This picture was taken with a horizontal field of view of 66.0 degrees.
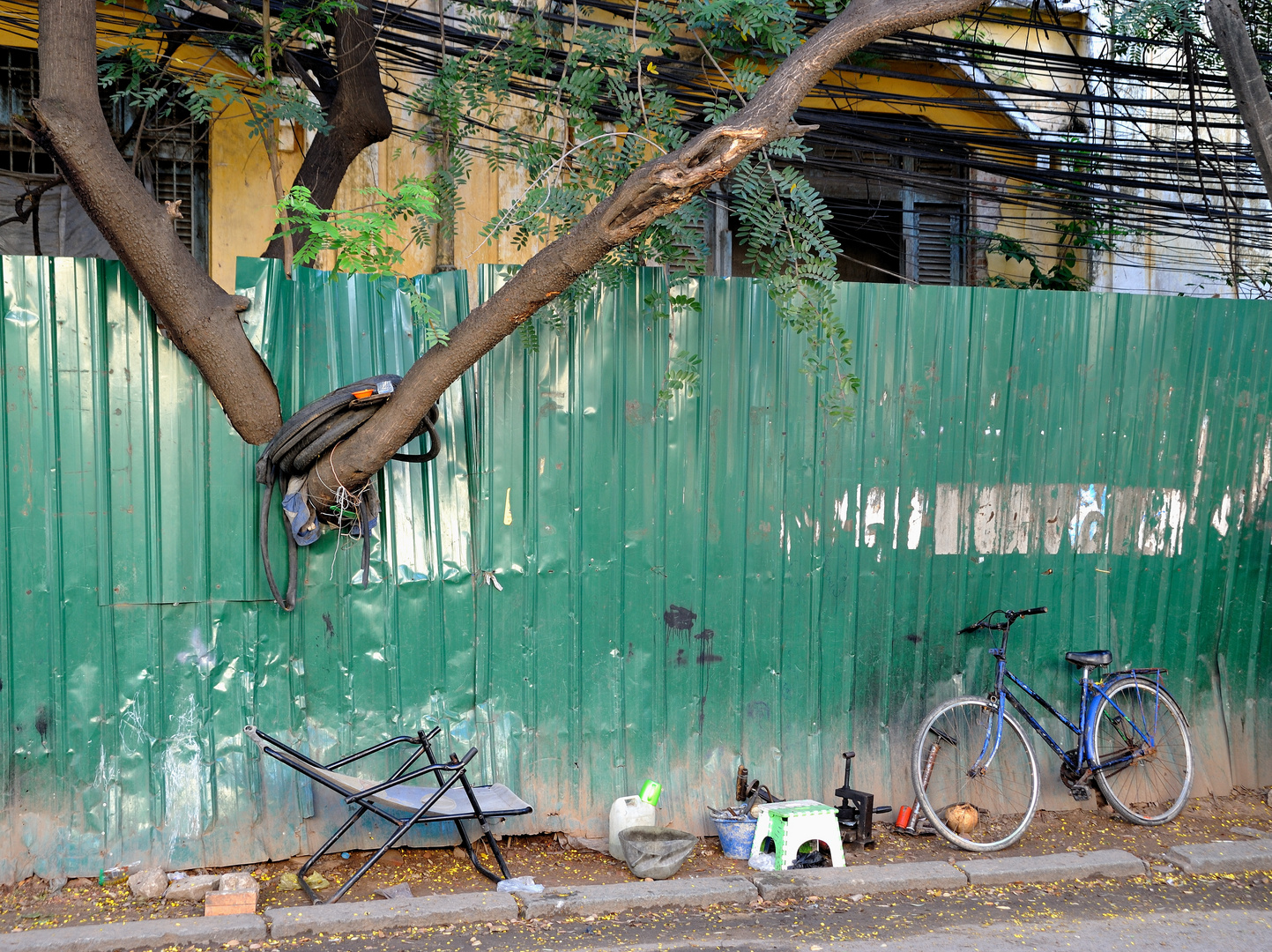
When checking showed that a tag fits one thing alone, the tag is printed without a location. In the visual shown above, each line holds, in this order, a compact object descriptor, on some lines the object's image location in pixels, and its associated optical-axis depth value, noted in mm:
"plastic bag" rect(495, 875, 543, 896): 4293
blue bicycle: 5191
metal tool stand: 4918
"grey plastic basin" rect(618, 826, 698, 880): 4492
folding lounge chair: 4051
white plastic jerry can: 4688
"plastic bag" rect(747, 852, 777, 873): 4680
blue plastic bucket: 4781
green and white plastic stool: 4695
